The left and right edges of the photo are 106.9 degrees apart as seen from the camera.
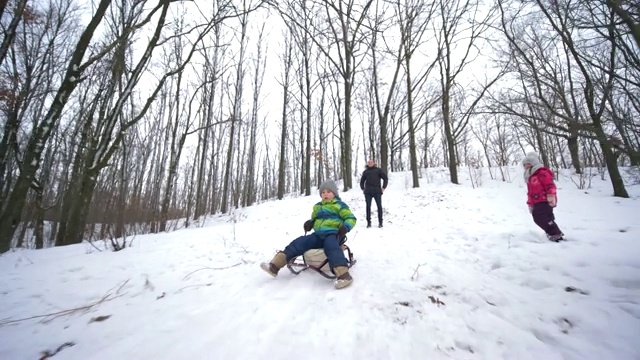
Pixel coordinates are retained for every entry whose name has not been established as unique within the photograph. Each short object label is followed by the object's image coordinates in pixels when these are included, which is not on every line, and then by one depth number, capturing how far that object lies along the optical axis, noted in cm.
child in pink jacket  374
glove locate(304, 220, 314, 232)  329
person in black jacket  646
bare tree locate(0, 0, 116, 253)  419
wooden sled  302
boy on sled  280
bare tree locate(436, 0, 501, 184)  1220
